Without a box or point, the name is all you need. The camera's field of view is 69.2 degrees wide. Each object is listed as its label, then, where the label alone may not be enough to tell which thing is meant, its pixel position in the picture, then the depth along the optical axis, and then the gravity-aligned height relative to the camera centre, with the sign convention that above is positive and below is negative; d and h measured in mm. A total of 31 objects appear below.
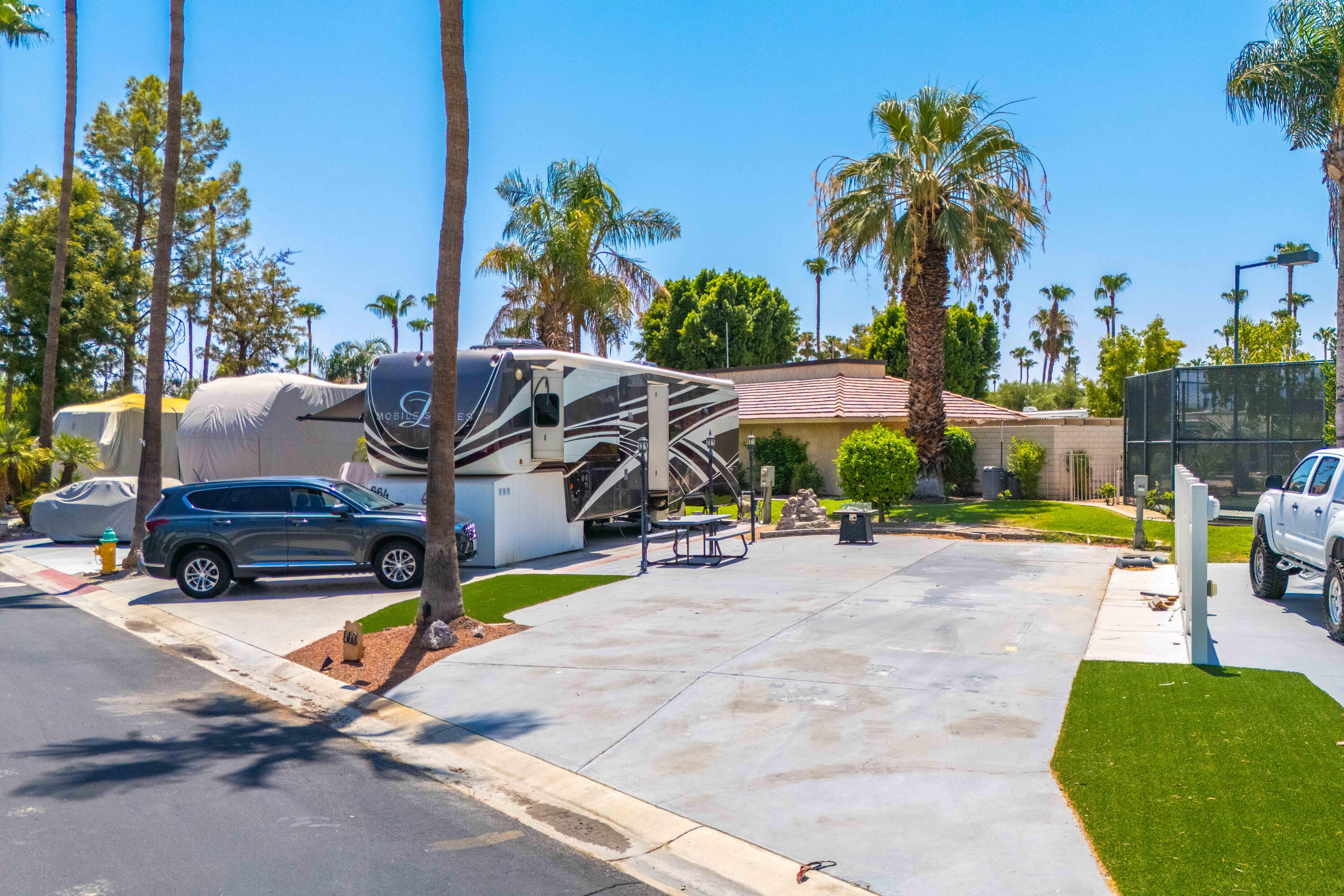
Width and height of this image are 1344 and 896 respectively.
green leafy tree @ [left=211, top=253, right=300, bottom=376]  43938 +6089
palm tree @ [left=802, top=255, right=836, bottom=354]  78438 +15836
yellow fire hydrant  16422 -1791
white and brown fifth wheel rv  15773 +615
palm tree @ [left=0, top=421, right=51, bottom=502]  24469 -238
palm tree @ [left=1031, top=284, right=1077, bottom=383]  77688 +11556
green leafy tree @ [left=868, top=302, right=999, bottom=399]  46250 +5770
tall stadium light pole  18016 +4025
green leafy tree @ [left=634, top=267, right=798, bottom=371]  49781 +7123
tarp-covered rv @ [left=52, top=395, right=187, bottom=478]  29141 +624
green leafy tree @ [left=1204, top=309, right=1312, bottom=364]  34062 +4619
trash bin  24938 -426
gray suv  13883 -1185
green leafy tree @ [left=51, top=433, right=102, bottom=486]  24500 -185
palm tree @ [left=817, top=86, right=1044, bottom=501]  20984 +5664
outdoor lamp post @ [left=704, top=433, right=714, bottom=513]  20688 +18
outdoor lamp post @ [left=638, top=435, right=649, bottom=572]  14789 -775
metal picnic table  15031 -1225
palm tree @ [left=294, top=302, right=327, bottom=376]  61469 +8995
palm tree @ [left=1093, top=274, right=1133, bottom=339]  74562 +14034
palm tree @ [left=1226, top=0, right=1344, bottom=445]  16484 +6845
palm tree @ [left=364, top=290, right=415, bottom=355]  67375 +10190
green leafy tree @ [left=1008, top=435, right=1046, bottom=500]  25141 +36
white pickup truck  9141 -629
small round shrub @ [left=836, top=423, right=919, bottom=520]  19469 -70
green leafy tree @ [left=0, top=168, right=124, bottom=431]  30727 +5287
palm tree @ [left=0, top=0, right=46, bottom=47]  23703 +10801
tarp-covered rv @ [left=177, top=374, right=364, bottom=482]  26531 +563
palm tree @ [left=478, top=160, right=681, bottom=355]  25594 +5310
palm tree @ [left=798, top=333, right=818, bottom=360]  81062 +9578
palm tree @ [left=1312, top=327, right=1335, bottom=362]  55847 +7993
